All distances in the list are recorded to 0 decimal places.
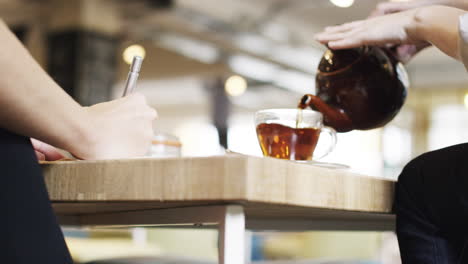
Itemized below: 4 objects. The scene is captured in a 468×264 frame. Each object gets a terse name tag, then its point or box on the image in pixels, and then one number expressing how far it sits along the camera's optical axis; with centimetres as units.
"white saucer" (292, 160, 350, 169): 129
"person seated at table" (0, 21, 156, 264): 108
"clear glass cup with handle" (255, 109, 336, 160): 137
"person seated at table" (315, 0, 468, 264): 123
